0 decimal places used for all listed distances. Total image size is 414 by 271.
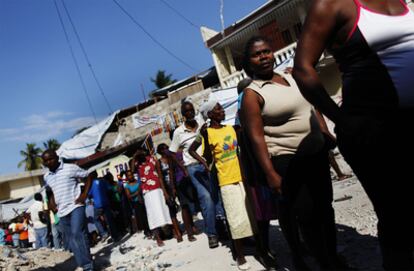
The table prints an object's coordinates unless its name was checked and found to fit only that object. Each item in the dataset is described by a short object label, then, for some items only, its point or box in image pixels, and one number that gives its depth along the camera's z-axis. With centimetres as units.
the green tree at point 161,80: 3547
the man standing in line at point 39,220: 1073
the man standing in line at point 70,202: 501
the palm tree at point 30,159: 4703
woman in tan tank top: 253
